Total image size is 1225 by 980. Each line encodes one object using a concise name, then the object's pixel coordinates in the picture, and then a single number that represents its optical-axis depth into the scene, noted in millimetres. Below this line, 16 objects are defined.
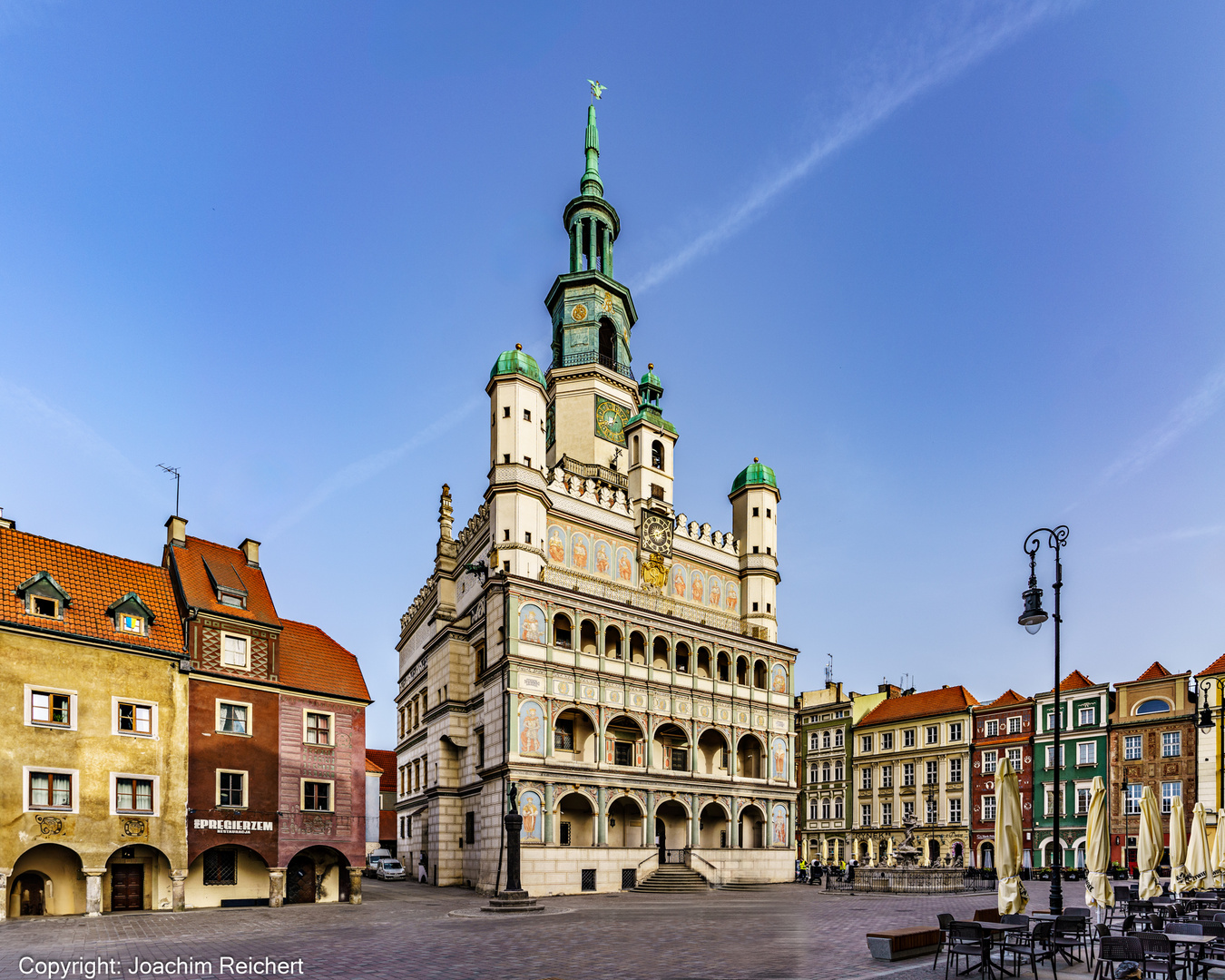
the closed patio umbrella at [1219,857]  30281
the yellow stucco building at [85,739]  27578
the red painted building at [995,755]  68125
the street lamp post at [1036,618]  20312
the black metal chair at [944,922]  16125
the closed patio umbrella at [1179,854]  27938
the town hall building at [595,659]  42938
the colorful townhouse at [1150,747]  59250
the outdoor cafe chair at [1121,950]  14078
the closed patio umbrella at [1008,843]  18531
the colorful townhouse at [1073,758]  64312
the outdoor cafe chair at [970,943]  15445
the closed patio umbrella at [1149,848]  25156
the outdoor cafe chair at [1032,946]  15876
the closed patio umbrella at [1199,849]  29469
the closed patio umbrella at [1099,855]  21078
